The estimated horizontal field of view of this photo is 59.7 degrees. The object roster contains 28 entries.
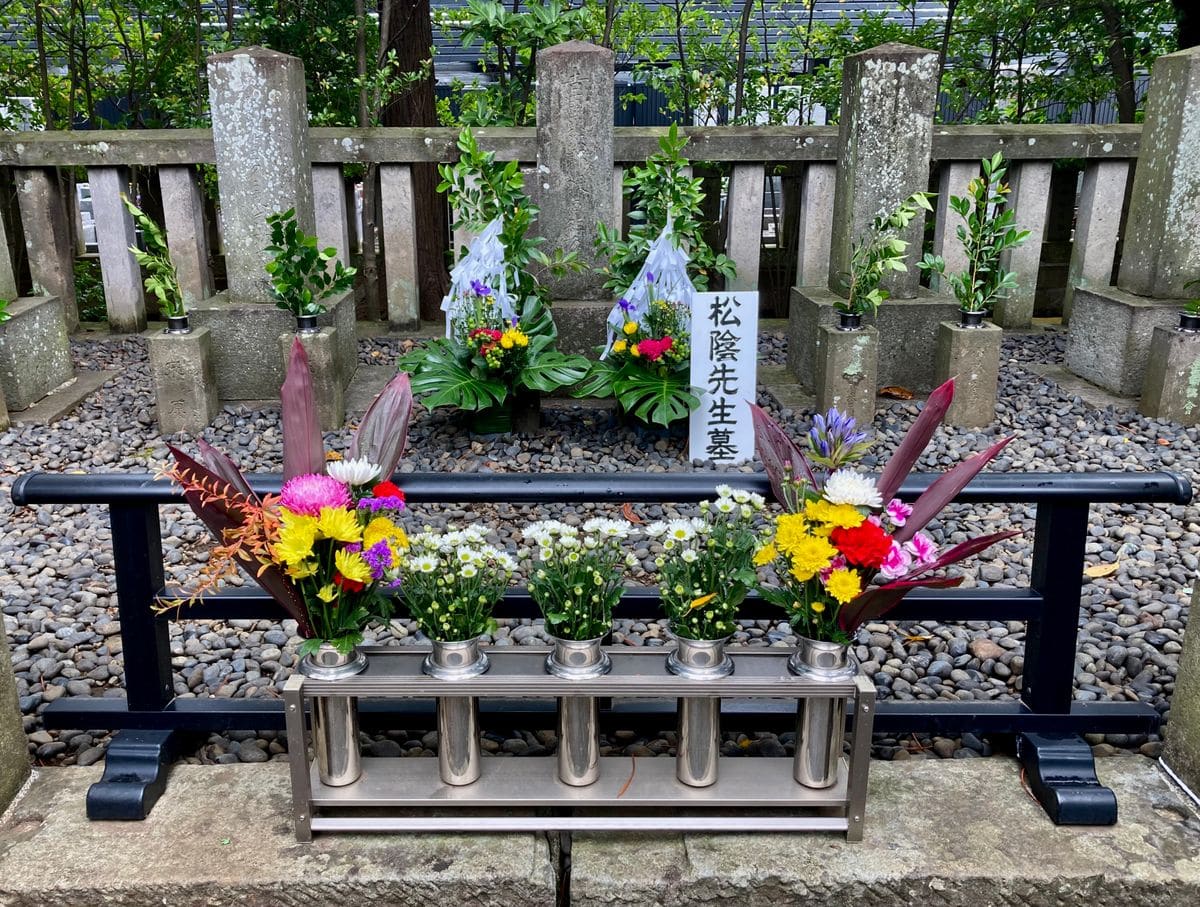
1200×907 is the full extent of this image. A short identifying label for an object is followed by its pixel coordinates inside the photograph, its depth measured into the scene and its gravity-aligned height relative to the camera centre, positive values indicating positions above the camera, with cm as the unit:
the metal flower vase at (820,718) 191 -96
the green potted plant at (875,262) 446 -34
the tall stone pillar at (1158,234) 470 -23
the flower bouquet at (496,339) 429 -65
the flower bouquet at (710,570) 190 -69
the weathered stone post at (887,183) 464 +0
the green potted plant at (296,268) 447 -38
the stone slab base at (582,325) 480 -65
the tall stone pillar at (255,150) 462 +12
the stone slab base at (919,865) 186 -119
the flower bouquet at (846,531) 182 -60
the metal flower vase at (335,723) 190 -98
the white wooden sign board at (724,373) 405 -73
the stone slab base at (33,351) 475 -81
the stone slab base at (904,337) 489 -71
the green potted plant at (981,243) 471 -27
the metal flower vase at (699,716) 189 -95
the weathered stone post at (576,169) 458 +4
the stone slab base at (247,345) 479 -75
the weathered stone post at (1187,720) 208 -105
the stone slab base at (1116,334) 482 -69
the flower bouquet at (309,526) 180 -59
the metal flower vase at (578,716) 190 -96
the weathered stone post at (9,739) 202 -108
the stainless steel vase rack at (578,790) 186 -110
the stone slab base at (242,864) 184 -120
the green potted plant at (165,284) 455 -46
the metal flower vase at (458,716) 191 -97
